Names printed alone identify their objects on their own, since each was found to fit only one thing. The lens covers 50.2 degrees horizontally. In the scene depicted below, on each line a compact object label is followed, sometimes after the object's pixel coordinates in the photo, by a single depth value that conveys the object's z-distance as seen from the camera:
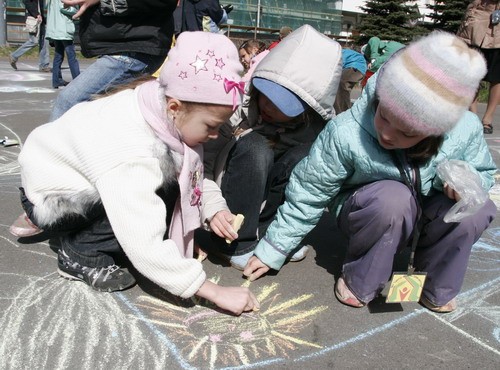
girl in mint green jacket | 1.68
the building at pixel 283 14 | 23.23
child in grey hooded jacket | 2.15
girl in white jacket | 1.68
